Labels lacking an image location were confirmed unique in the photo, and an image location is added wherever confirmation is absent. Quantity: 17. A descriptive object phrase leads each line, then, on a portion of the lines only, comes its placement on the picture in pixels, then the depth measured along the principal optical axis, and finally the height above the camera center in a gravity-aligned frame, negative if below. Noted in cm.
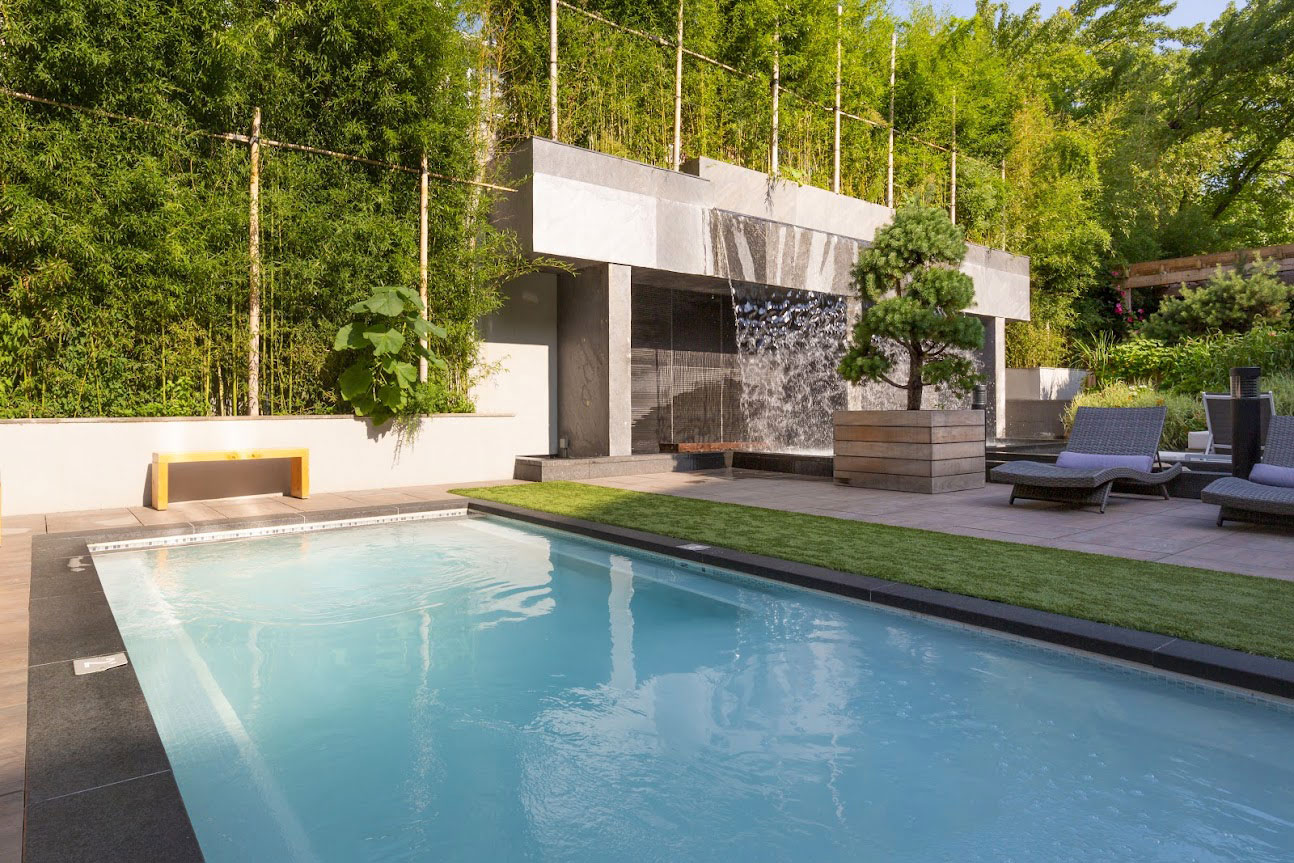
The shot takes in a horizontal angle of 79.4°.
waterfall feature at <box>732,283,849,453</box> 1172 +81
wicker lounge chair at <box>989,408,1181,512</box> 582 -33
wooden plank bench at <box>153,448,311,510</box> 626 -30
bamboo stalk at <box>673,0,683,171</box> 984 +424
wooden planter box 707 -24
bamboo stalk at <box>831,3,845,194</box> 1209 +406
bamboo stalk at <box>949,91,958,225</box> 1438 +424
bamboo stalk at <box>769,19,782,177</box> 1071 +490
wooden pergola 1401 +307
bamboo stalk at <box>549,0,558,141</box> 866 +398
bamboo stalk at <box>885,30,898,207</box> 1299 +428
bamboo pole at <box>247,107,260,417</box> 679 +125
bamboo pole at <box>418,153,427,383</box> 779 +172
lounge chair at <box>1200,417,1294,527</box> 473 -41
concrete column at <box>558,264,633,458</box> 898 +72
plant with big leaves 708 +70
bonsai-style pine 743 +117
